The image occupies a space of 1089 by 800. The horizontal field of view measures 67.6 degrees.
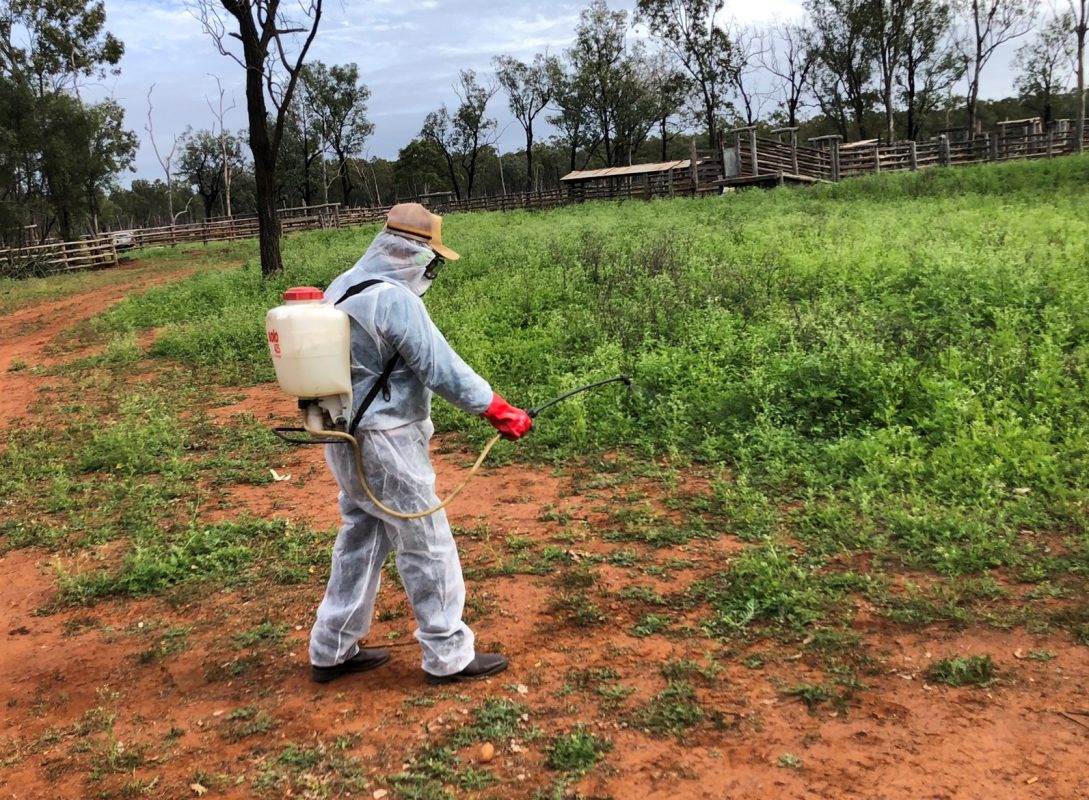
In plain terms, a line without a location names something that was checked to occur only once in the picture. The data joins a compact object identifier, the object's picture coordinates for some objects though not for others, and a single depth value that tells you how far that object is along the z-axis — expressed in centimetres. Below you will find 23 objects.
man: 305
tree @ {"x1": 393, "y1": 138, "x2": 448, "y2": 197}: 5447
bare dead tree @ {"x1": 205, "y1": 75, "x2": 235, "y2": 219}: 4838
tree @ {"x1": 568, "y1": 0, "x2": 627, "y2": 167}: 4719
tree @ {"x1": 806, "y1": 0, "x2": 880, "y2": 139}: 4059
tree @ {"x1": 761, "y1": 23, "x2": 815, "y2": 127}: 4519
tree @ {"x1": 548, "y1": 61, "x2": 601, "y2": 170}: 4909
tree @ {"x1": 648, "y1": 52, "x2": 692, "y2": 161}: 4634
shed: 3092
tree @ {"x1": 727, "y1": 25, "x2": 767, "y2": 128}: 4431
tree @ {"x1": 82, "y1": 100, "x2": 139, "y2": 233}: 3133
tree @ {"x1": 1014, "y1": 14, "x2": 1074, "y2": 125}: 4391
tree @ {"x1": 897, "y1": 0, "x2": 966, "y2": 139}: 3994
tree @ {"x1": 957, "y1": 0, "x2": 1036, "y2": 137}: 3666
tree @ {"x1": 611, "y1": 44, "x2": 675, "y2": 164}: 4791
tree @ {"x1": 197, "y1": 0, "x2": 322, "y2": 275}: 1608
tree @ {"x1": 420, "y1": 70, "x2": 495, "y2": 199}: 5203
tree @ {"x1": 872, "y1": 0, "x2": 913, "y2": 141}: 3844
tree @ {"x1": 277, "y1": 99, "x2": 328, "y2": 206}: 5072
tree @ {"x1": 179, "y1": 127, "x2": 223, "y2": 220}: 5641
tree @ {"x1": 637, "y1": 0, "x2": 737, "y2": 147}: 4359
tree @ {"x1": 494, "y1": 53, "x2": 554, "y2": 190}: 5075
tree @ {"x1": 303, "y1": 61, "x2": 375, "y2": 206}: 5053
